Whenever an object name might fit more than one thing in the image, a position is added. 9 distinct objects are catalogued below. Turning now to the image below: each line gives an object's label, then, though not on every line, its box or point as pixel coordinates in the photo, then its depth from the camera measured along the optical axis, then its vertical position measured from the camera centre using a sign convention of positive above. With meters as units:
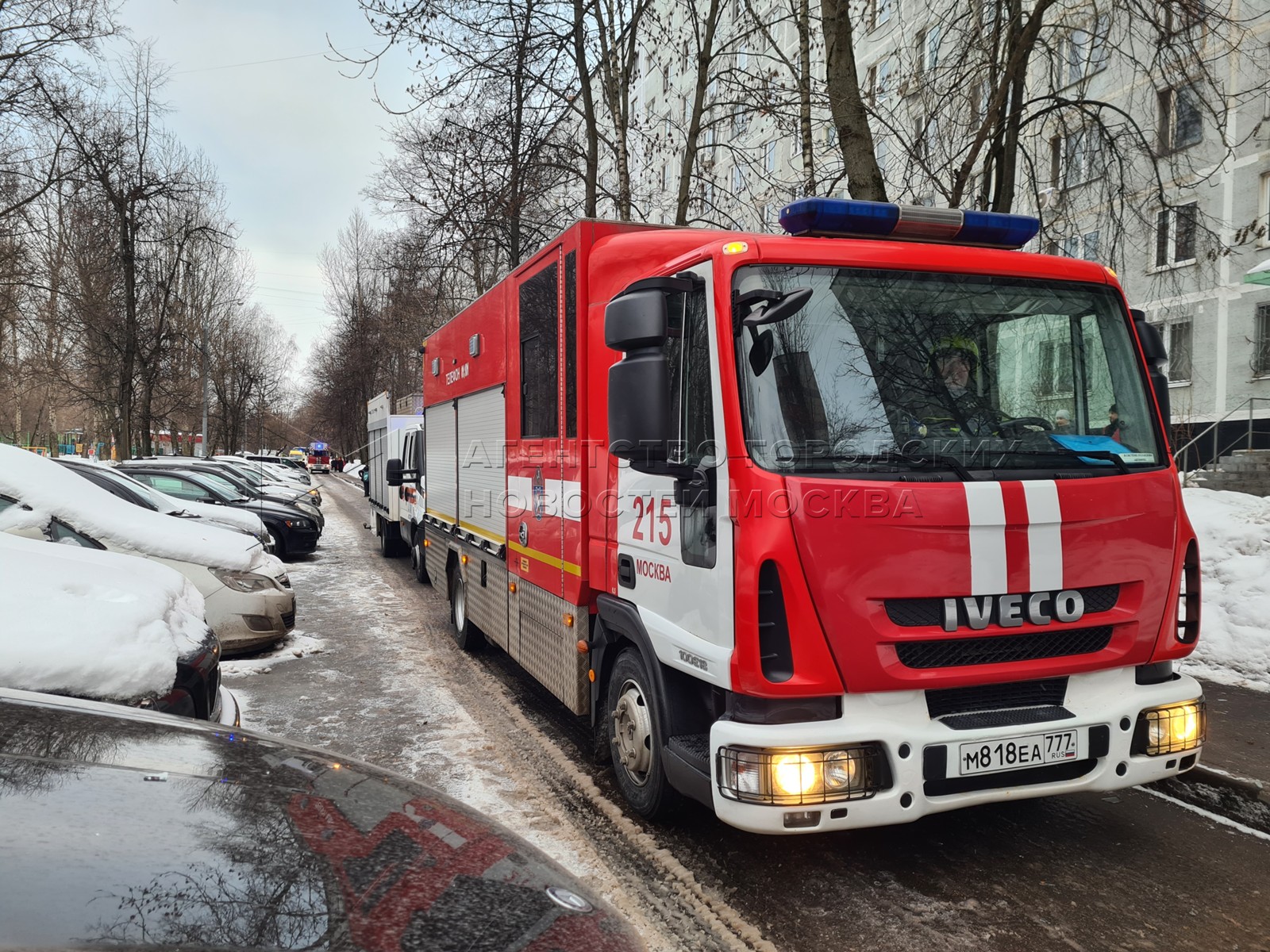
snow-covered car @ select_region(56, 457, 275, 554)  9.42 -0.42
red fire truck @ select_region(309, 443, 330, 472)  84.00 -0.35
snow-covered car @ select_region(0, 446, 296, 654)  6.57 -0.71
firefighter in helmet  3.39 +0.20
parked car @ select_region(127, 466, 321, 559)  13.60 -0.77
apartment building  9.55 +4.09
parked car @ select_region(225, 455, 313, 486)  26.30 -0.62
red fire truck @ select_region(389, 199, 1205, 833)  3.07 -0.30
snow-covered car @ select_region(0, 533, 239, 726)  3.77 -0.82
